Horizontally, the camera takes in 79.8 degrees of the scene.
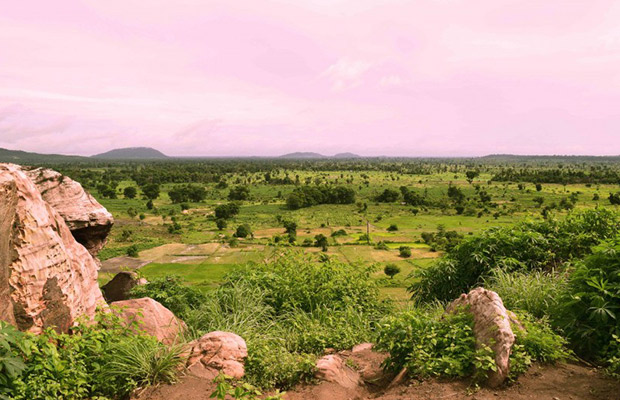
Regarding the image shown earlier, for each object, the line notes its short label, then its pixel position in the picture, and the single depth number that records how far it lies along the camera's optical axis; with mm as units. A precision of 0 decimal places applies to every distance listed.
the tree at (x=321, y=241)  54550
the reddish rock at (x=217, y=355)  6199
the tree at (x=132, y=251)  51184
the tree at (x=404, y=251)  50031
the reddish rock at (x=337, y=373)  6201
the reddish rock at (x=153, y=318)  7770
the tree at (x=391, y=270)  39656
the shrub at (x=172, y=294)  10477
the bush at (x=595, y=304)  5625
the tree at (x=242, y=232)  62812
